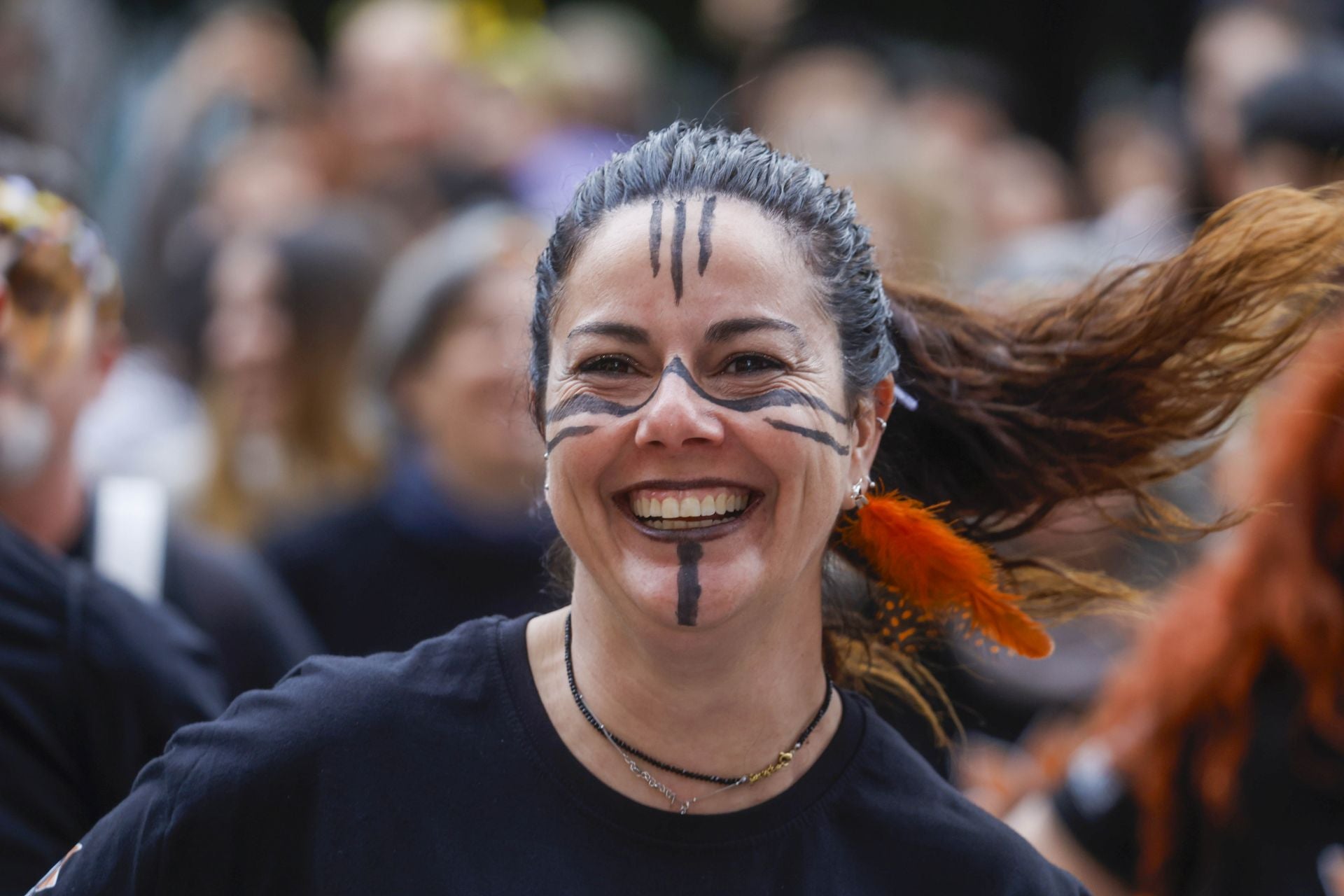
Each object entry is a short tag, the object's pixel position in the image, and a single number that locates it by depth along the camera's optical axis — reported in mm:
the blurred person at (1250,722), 6180
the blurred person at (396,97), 13727
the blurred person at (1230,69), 10156
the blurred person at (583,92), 13180
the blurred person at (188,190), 10562
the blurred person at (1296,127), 8703
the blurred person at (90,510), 6320
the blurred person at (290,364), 10344
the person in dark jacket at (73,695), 5133
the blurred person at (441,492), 8406
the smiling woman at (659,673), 4207
